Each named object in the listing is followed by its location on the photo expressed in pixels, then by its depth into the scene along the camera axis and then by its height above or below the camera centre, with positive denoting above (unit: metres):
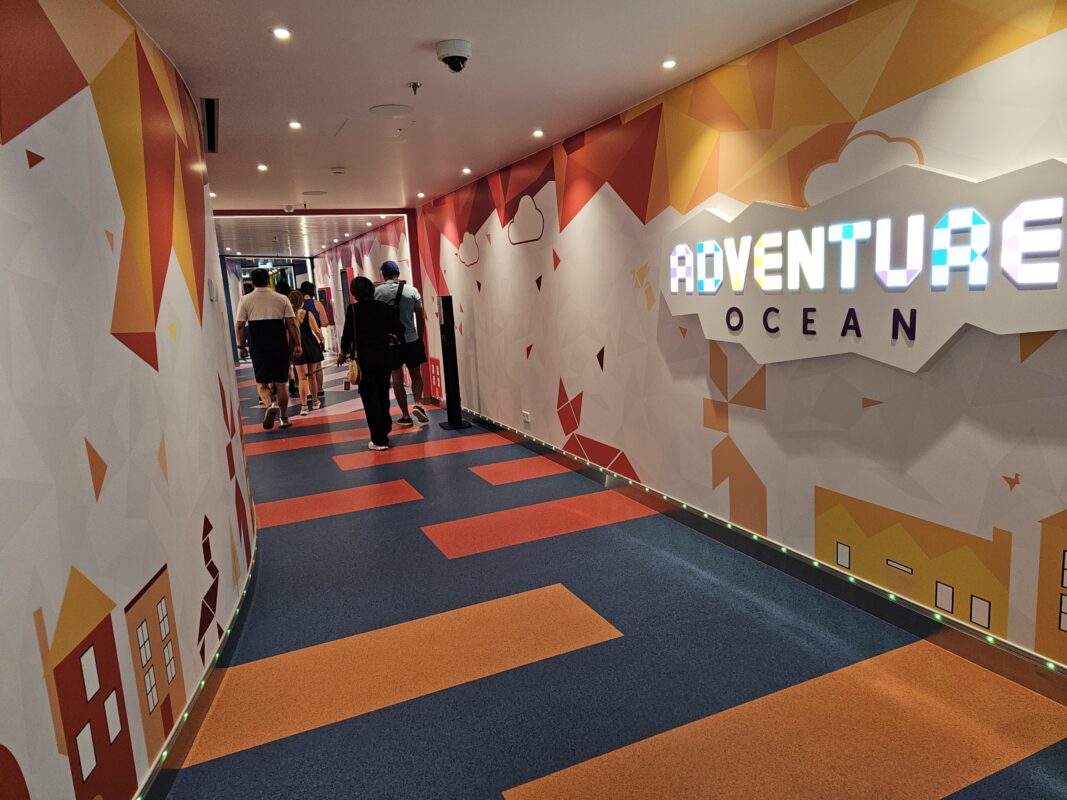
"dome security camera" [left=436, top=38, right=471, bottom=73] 3.15 +1.18
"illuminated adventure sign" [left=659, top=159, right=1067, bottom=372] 2.30 +0.04
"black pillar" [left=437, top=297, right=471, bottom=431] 7.12 -0.64
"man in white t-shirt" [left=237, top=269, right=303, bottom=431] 6.94 -0.09
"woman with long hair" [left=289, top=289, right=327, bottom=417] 8.43 -0.50
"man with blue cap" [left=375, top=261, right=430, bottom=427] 7.34 -0.25
